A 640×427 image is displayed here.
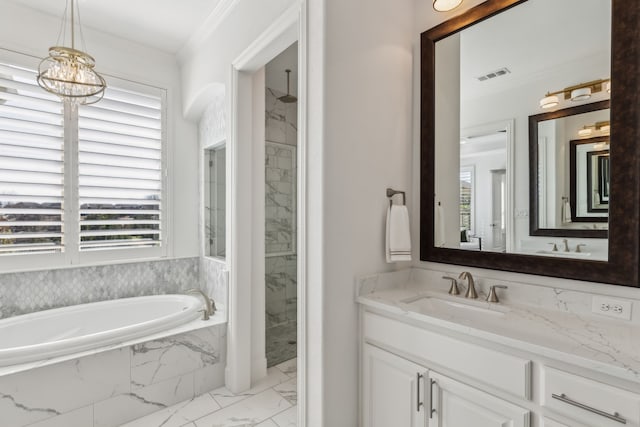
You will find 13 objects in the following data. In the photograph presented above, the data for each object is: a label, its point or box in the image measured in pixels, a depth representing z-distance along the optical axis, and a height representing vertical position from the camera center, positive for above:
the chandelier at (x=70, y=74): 2.04 +0.92
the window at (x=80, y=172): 2.57 +0.36
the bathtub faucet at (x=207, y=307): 2.61 -0.80
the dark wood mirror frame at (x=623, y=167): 1.25 +0.18
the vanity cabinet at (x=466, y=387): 1.03 -0.67
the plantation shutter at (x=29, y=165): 2.54 +0.39
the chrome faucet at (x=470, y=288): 1.69 -0.40
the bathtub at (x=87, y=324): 1.92 -0.85
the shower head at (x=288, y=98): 3.44 +1.22
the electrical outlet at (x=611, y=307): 1.28 -0.39
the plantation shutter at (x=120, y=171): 2.90 +0.40
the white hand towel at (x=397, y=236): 1.82 -0.14
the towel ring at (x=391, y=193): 1.90 +0.11
